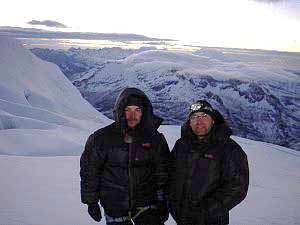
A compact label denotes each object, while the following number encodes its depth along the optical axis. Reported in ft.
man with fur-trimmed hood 10.02
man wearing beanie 9.22
